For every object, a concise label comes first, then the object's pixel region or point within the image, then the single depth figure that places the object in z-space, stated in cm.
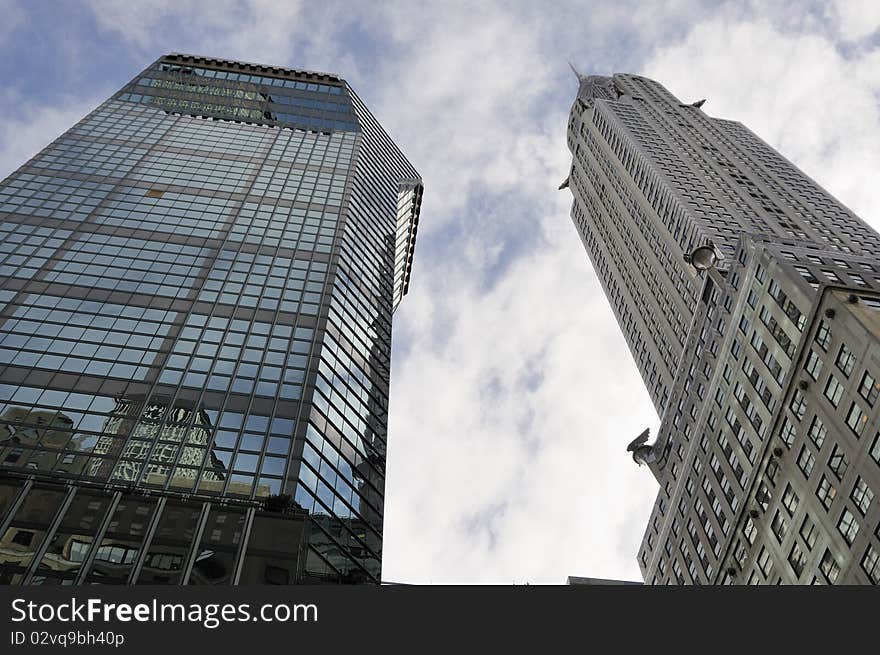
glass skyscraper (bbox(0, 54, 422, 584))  3080
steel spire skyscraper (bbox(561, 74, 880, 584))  5041
